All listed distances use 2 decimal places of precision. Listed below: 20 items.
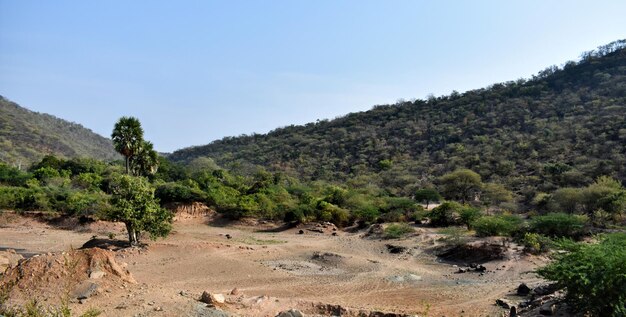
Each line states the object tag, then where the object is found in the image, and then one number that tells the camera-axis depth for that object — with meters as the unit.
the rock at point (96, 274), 11.29
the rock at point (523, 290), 14.80
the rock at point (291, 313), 10.16
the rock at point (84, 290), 10.34
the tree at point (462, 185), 43.59
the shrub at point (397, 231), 27.41
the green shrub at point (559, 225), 23.25
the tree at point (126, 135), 31.31
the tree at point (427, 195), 41.03
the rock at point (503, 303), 13.35
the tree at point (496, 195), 40.47
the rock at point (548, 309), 10.46
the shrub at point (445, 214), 31.58
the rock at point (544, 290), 12.89
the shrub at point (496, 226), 23.81
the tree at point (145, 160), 33.03
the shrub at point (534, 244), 20.64
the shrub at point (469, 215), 28.56
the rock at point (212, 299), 11.06
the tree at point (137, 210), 20.81
